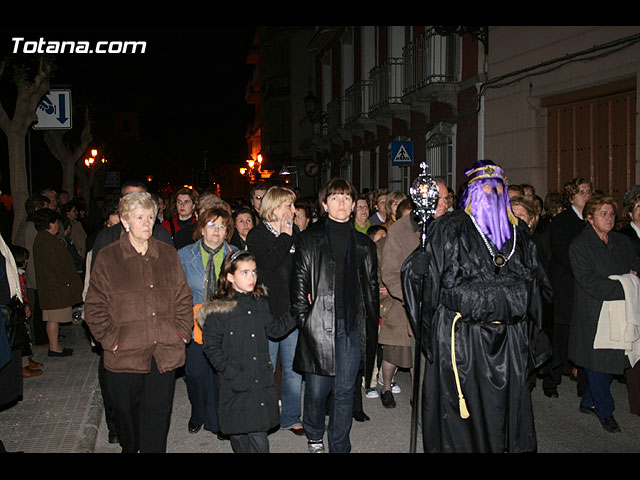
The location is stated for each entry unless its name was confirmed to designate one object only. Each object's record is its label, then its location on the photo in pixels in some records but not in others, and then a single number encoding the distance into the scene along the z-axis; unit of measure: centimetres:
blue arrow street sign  1295
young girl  463
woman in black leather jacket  508
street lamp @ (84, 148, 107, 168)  3183
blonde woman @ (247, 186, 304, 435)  585
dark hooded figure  448
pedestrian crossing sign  1521
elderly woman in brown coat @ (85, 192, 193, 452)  463
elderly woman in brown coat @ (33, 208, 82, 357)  888
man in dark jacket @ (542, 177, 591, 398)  725
